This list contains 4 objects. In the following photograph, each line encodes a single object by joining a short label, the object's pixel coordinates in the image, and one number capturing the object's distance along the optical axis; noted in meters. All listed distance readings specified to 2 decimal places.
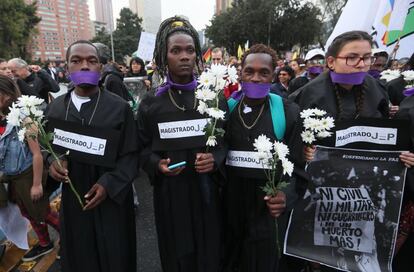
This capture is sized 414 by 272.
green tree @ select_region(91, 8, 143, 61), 52.12
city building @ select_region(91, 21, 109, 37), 97.07
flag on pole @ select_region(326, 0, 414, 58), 4.01
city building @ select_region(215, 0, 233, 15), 89.10
